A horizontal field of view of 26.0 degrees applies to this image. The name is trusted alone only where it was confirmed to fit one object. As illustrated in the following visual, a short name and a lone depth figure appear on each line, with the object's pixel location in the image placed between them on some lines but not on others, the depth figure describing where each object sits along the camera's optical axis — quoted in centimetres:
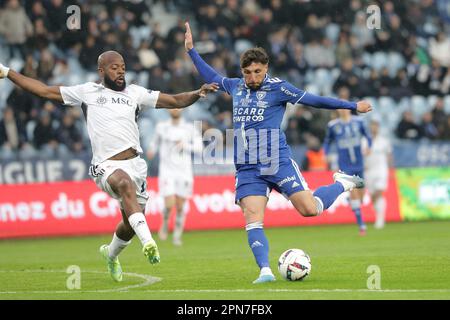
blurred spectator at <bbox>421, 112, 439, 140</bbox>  2739
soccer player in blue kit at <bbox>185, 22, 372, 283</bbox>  1121
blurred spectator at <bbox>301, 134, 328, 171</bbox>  2453
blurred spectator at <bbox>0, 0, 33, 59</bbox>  2414
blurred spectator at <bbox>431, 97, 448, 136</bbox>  2755
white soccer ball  1095
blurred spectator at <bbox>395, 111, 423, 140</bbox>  2714
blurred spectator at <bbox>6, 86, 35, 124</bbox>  2275
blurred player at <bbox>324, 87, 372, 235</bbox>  2050
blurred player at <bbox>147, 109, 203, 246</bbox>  1998
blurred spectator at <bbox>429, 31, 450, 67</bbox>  3034
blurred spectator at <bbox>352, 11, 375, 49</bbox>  2936
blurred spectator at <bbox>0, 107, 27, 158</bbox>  2252
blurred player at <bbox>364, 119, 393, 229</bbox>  2269
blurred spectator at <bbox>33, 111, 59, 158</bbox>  2253
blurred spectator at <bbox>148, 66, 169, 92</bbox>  2453
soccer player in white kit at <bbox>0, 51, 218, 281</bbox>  1129
